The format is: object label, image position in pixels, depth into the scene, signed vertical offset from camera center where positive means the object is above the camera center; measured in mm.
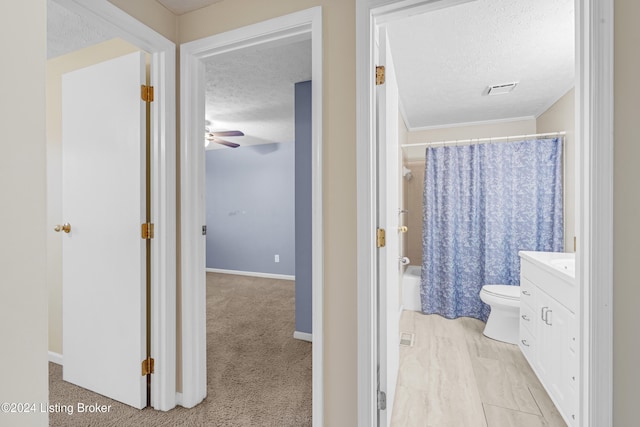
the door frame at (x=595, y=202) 996 +26
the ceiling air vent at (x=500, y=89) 2715 +1110
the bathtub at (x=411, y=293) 3549 -964
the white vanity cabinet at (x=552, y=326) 1613 -723
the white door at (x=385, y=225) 1387 -68
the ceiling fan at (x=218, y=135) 3784 +973
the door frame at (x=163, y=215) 1695 -24
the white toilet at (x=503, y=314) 2637 -922
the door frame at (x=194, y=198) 1666 +74
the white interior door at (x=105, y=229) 1711 -104
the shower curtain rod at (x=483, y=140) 3465 +812
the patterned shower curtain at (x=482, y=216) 3127 -64
